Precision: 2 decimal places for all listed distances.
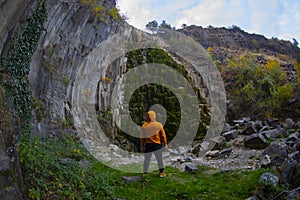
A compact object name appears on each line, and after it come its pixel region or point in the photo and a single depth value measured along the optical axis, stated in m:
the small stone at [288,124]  16.30
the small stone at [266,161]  7.33
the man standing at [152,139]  6.54
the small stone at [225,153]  11.19
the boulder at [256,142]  12.34
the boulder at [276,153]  7.29
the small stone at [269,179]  5.39
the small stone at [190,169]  7.81
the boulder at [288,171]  5.73
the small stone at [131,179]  6.12
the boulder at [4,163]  3.77
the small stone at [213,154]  11.31
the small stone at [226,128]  17.19
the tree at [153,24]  43.89
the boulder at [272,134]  13.72
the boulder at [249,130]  15.39
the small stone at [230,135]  14.49
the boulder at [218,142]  12.94
